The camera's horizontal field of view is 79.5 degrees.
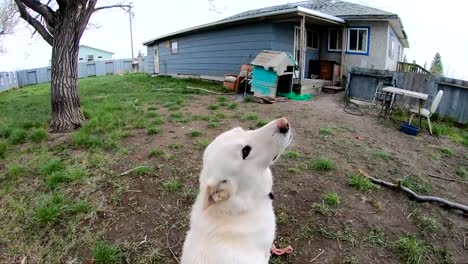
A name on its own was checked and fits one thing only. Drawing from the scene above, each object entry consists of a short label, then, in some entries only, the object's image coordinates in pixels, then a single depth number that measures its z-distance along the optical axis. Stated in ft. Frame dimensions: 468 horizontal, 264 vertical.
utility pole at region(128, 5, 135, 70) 94.17
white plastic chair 19.06
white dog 4.59
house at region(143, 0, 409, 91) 32.96
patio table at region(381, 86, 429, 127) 19.13
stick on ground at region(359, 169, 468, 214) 9.64
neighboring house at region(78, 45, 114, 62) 115.34
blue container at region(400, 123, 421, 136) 18.26
